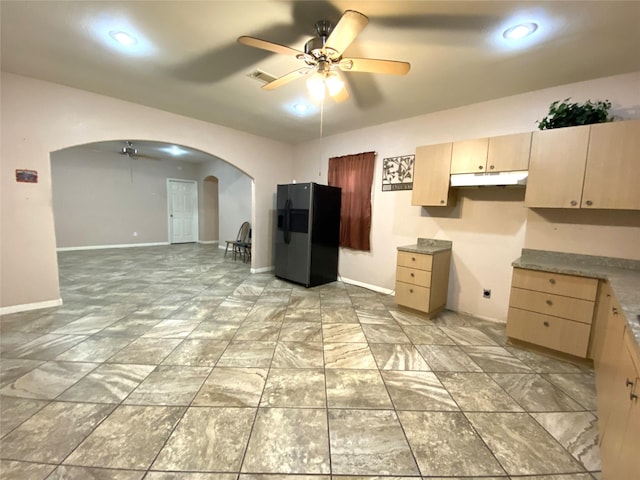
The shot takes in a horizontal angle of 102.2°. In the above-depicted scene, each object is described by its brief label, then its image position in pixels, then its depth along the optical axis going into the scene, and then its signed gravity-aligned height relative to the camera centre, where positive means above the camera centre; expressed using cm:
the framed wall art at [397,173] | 386 +67
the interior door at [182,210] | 867 -4
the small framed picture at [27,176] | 299 +32
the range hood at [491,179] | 268 +45
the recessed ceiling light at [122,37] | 212 +142
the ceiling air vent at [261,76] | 265 +142
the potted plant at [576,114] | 235 +101
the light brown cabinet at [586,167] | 218 +51
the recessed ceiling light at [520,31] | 186 +140
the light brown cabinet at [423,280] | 320 -81
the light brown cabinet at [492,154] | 265 +72
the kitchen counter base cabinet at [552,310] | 225 -81
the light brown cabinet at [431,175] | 317 +54
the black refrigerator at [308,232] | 430 -33
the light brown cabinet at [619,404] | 99 -83
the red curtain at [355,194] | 435 +36
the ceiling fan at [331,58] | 161 +115
